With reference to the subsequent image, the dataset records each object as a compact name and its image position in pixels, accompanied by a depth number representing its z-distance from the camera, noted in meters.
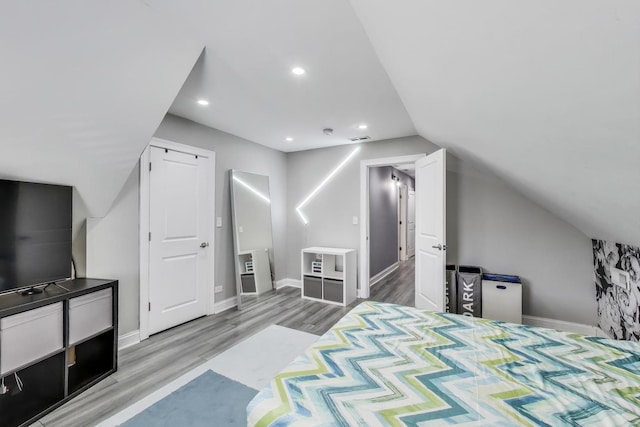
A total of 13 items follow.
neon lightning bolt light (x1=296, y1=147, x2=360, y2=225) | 4.36
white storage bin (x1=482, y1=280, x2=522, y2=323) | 2.94
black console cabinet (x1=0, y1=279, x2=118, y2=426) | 1.65
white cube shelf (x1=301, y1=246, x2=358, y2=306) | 3.94
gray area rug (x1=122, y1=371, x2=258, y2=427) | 1.65
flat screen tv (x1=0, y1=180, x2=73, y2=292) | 1.83
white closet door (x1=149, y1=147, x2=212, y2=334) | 2.94
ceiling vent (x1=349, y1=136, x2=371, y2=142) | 3.95
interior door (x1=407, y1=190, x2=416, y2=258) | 7.68
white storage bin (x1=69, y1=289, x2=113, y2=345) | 1.97
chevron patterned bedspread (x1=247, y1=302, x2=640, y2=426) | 0.97
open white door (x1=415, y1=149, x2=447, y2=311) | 2.90
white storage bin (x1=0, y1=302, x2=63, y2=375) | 1.59
